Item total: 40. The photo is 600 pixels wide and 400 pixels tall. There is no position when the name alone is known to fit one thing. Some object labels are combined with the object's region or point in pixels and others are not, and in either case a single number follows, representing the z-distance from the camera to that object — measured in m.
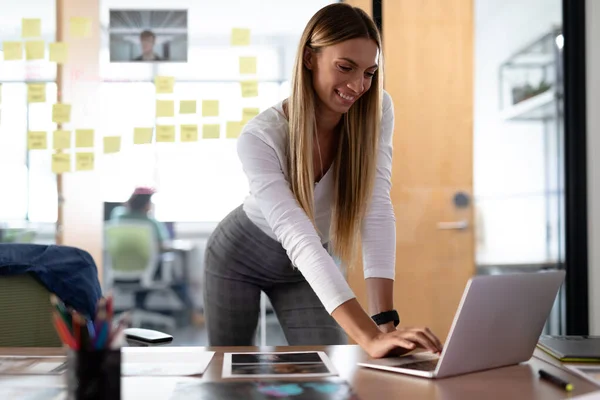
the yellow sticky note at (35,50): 3.30
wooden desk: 0.98
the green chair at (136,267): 3.37
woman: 1.47
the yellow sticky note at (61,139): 3.27
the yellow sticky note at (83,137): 3.28
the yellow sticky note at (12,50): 3.32
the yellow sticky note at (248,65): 3.35
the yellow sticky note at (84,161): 3.28
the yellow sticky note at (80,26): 3.29
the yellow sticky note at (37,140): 3.29
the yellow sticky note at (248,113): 3.31
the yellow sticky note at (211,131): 3.31
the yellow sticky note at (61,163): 3.27
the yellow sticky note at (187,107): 3.32
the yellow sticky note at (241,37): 3.36
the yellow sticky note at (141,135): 3.32
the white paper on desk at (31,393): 0.97
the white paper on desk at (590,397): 0.90
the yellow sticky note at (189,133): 3.31
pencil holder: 0.76
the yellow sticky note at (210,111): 3.32
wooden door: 3.26
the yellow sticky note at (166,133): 3.31
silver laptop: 1.03
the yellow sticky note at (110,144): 3.30
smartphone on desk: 1.44
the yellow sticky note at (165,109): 3.31
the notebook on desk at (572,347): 1.22
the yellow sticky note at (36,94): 3.29
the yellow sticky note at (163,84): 3.32
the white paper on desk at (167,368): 1.12
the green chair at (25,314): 1.64
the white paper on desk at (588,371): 1.07
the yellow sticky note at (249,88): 3.33
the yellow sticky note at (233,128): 3.30
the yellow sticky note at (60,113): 3.27
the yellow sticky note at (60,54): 3.29
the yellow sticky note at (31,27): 3.30
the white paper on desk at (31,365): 1.14
